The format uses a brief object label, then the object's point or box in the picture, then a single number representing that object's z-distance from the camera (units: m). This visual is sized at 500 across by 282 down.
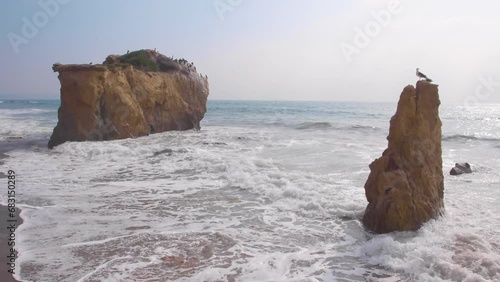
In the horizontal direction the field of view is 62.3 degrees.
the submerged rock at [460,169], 12.47
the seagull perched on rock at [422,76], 7.99
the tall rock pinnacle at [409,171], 6.98
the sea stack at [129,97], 18.48
